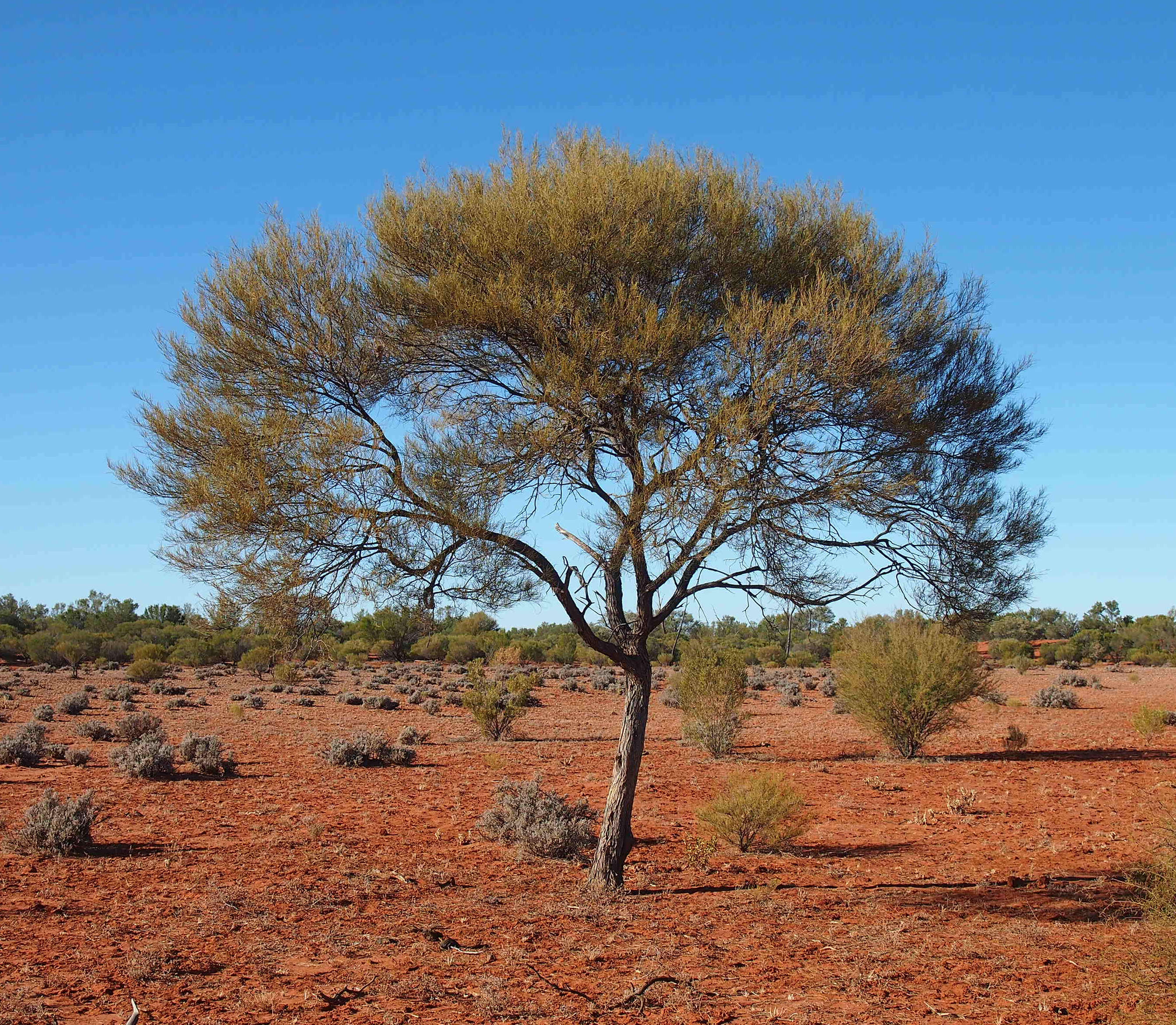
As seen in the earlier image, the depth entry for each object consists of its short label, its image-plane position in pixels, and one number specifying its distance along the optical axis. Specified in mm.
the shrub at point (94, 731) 21594
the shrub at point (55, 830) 10805
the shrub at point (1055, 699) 30047
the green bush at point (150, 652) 45000
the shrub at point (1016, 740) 20844
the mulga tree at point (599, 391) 8398
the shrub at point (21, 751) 17406
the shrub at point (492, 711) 23438
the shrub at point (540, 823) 11641
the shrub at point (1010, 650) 56906
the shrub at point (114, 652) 53188
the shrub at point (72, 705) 27562
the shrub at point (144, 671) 41250
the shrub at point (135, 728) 21469
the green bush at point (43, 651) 50469
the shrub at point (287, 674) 42344
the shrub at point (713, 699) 21234
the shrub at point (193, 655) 52281
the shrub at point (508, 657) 57531
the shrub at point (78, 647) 48656
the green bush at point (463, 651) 59938
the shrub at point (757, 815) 12086
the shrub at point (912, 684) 20031
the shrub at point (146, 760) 16406
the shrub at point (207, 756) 17156
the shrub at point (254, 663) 46062
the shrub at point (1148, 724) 21438
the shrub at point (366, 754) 19031
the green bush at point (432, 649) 59312
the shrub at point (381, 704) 31547
